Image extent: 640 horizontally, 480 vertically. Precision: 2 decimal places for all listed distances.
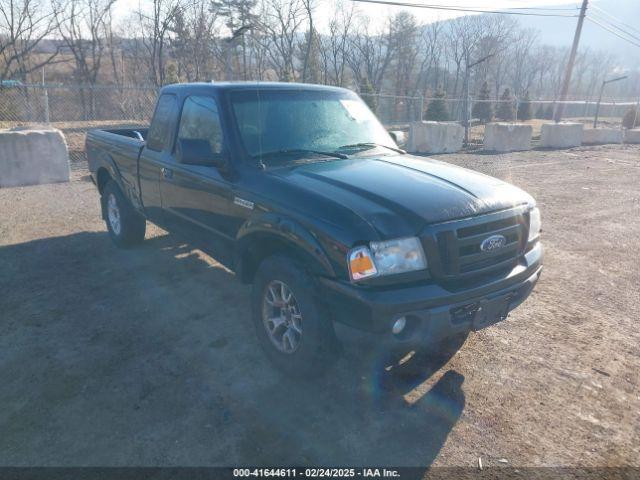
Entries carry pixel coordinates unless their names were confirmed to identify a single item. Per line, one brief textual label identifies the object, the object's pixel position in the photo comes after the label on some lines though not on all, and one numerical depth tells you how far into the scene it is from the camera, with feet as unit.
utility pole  87.07
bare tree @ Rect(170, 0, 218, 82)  138.82
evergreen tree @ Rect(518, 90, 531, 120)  149.69
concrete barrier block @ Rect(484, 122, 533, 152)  59.52
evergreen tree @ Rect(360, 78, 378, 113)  100.01
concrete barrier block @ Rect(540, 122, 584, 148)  64.85
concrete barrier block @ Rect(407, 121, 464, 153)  53.57
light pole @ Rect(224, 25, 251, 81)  48.77
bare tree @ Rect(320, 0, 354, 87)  169.24
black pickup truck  9.41
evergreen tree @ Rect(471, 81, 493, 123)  135.23
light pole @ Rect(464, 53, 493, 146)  53.78
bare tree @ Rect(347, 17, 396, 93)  180.45
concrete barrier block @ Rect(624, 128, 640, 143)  74.56
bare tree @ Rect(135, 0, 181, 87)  137.08
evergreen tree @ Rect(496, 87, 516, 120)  142.31
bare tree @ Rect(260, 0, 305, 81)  155.12
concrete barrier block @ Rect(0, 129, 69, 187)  33.04
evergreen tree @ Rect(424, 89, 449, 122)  118.42
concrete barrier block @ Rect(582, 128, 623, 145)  70.95
